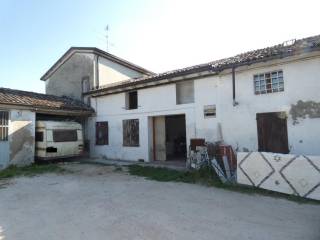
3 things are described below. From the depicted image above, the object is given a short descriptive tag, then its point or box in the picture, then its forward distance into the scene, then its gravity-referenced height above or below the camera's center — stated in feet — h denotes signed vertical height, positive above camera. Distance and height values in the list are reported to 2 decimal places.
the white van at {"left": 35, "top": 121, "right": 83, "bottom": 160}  46.98 -0.17
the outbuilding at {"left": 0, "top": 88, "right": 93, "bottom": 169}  42.80 +3.41
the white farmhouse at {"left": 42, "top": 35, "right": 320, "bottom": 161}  31.48 +4.12
